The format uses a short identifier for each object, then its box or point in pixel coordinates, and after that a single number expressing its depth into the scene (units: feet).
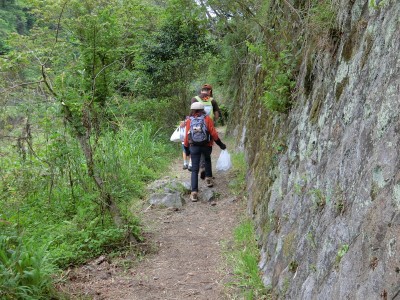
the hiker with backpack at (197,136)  22.56
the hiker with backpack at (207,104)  26.49
